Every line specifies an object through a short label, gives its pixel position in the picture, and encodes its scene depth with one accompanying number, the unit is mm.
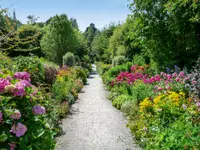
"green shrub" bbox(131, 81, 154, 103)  6166
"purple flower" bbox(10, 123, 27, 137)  2032
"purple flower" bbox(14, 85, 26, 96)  2196
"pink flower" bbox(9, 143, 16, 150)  2026
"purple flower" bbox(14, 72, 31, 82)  2681
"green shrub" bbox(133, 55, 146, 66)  12015
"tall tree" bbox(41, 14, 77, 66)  18383
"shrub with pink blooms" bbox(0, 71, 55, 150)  2029
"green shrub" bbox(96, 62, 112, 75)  17981
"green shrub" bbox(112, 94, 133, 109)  7180
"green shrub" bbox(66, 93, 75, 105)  7938
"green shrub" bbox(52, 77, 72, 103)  7145
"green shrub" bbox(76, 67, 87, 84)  14188
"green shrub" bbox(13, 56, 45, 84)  6260
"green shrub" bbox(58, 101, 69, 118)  6338
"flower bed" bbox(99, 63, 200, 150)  3132
